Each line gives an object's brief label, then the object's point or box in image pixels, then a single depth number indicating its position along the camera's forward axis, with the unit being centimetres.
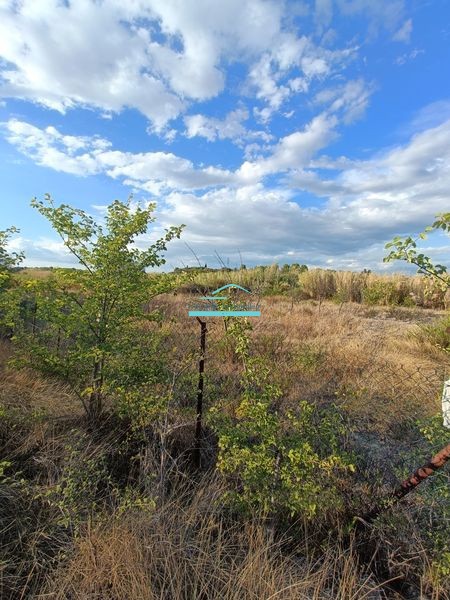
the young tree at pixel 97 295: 295
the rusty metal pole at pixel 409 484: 172
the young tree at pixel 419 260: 158
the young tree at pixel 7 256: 417
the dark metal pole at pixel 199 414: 302
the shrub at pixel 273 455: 189
